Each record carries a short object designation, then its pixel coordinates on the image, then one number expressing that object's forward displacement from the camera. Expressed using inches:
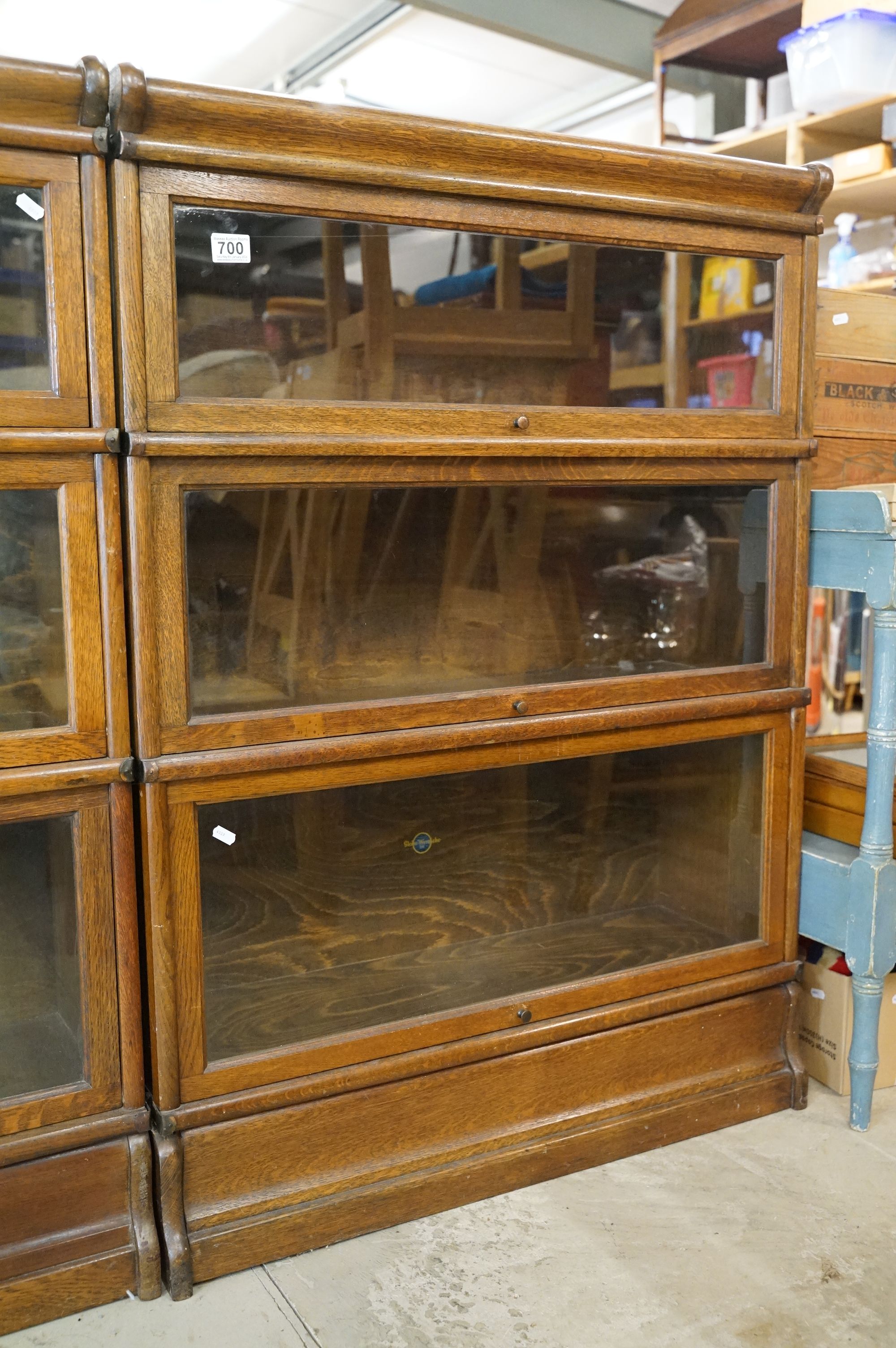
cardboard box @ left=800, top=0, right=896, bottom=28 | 128.7
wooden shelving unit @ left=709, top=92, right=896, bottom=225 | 138.6
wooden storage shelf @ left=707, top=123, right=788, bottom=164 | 147.3
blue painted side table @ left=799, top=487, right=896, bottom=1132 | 75.7
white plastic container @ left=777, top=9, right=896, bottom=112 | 128.0
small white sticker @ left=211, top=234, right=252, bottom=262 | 58.9
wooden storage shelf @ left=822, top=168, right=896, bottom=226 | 136.8
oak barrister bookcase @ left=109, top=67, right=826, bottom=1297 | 59.5
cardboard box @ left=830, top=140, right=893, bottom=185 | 134.4
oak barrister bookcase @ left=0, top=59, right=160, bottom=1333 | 54.6
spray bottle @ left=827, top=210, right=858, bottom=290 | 145.1
